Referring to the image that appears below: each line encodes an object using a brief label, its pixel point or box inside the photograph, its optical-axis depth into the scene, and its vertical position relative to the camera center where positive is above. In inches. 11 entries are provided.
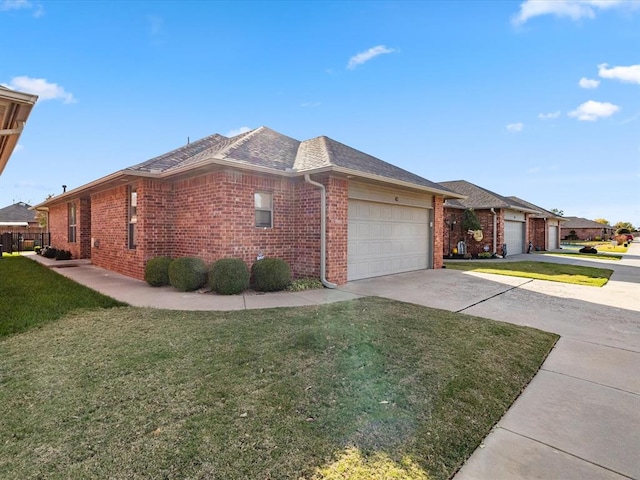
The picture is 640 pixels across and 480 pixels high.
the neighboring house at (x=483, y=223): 740.6 +16.5
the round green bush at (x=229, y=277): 294.5 -42.5
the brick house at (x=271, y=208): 327.3 +26.0
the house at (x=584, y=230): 2074.3 +0.7
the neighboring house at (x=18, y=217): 1285.7 +57.9
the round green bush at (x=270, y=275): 312.5 -43.1
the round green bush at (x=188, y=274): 307.7 -41.5
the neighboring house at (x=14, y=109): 178.5 +72.3
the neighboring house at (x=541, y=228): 975.6 +6.7
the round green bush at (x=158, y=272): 336.8 -43.3
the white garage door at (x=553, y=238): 1094.0 -27.5
